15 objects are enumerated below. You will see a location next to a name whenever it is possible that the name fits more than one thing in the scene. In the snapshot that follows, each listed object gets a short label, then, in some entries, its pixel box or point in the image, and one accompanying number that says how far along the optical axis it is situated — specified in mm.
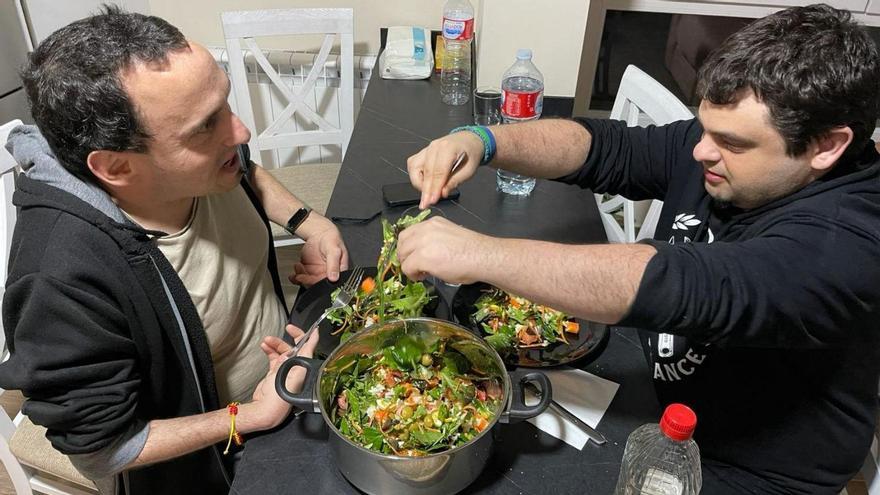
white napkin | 972
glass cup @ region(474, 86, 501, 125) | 1904
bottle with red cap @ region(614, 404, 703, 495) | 886
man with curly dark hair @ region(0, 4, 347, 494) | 945
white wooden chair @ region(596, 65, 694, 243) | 1624
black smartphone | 1533
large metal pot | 802
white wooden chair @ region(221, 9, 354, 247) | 2221
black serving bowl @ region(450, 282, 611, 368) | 1068
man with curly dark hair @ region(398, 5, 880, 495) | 816
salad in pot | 902
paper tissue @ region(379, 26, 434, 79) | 2268
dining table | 915
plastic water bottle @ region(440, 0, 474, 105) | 2052
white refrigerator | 2600
